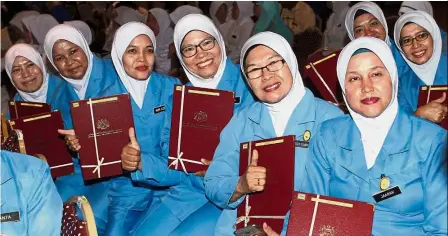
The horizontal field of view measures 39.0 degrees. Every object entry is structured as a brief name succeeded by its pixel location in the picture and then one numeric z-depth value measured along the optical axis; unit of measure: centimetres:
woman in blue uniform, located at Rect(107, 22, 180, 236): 366
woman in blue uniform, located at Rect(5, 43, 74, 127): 435
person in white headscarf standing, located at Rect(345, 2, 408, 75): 430
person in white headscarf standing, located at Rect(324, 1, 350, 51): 780
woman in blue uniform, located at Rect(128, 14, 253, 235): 328
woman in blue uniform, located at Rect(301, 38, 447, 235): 236
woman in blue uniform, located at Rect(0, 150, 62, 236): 238
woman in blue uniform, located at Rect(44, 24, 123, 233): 382
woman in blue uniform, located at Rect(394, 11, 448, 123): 380
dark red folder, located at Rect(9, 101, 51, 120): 387
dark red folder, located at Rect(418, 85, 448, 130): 320
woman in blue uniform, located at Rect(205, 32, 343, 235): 281
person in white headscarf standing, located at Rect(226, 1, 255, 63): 804
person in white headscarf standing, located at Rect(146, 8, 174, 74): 751
